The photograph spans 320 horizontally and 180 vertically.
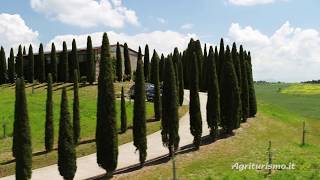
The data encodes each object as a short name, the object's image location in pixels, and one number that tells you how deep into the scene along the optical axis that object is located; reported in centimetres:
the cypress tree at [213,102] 2692
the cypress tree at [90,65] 5036
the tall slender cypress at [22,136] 2045
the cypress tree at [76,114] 2905
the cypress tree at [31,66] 5477
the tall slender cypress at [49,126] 2801
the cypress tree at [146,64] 5433
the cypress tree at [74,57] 5083
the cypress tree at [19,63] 5615
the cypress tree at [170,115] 2344
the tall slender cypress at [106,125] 2114
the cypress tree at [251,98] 3388
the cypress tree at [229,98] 2797
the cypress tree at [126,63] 5684
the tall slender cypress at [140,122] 2247
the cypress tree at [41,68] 5457
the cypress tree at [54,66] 5336
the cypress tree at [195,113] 2494
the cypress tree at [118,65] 5457
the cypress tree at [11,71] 5676
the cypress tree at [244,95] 3159
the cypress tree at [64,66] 5190
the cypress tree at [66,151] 2061
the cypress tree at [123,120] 3101
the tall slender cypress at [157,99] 3370
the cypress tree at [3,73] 5740
